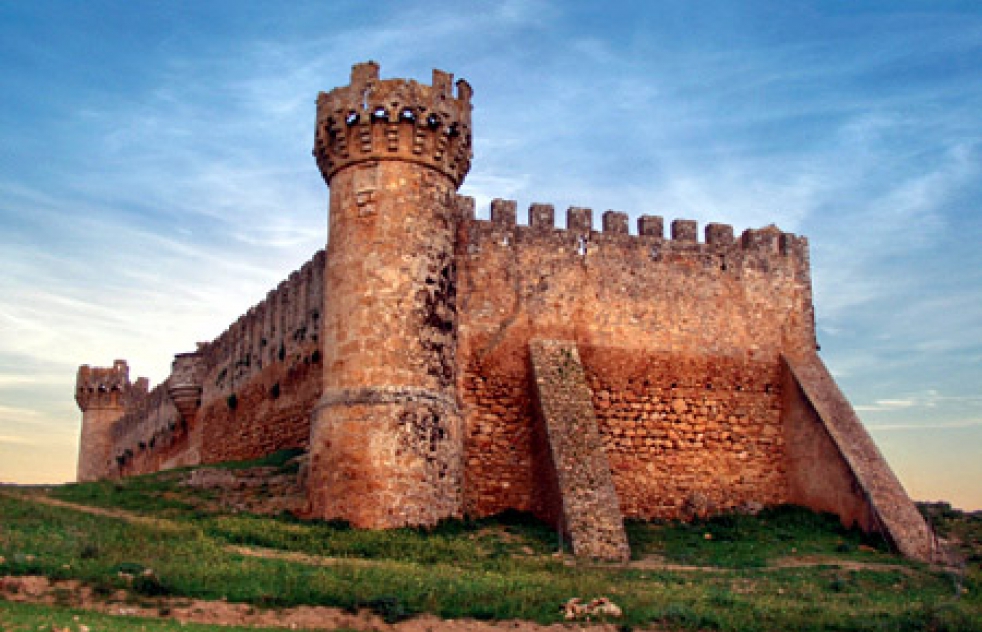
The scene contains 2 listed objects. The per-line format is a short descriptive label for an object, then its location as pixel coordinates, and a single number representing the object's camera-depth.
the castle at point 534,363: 18.05
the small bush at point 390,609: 11.79
